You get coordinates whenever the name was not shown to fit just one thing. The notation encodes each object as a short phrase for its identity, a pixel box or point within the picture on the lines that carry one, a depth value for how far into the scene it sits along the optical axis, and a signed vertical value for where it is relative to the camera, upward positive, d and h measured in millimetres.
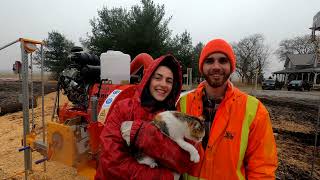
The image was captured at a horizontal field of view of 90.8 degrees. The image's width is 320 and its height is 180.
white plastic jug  2336 +226
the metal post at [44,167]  2697 -1492
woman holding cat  947 -342
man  1042 -407
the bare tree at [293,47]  34570 +8215
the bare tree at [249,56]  34962 +6184
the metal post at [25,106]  2368 -393
